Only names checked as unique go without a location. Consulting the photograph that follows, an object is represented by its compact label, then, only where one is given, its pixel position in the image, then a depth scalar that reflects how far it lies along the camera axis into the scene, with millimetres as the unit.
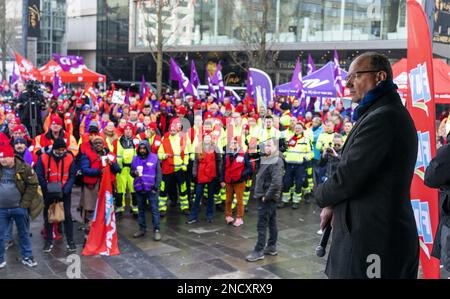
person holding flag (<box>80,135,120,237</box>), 7703
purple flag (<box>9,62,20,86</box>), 25519
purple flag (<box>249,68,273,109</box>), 12258
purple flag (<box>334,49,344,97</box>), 14581
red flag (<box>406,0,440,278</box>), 3699
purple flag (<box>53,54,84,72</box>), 22828
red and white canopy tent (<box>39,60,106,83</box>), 22297
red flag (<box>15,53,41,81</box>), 20402
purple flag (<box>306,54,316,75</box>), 17328
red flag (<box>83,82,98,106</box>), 16800
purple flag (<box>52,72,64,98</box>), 17562
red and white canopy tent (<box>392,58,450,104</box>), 11966
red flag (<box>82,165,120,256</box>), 6996
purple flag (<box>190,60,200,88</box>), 17906
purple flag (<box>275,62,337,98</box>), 14555
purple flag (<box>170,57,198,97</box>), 16609
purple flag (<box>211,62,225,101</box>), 16509
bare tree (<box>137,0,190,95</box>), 19959
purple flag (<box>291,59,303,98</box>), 15734
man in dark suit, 2232
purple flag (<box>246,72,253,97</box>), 14689
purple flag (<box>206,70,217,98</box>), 17219
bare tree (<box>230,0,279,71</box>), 22306
